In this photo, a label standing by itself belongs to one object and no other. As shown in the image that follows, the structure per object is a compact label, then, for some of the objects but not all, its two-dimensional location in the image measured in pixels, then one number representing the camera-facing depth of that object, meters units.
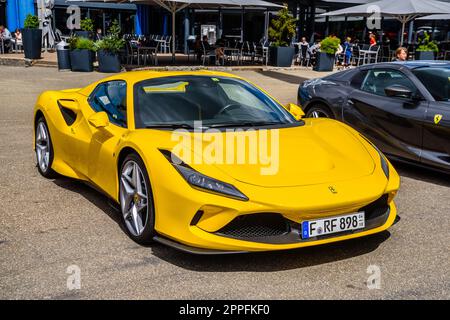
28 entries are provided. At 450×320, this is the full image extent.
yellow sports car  3.45
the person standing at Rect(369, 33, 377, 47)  21.52
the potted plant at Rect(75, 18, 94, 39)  18.97
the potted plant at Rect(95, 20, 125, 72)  16.72
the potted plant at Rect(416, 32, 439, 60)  19.47
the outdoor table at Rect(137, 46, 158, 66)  17.76
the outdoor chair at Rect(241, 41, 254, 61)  21.10
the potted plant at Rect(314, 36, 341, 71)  19.55
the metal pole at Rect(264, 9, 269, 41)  25.58
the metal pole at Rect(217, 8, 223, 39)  26.86
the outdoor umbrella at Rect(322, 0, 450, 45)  17.39
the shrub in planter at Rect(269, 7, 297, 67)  19.56
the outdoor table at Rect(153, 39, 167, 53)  26.54
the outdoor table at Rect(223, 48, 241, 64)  20.79
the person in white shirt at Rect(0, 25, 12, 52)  22.91
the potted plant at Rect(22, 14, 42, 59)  19.20
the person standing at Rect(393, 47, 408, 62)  13.25
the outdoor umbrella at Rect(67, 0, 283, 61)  17.12
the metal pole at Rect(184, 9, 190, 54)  25.38
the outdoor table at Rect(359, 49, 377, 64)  20.42
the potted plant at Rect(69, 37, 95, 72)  17.12
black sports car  5.74
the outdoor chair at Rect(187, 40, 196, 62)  22.74
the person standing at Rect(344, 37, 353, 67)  21.48
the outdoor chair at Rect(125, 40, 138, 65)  17.78
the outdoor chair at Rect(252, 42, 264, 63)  20.91
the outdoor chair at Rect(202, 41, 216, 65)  19.34
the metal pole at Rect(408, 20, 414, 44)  27.03
